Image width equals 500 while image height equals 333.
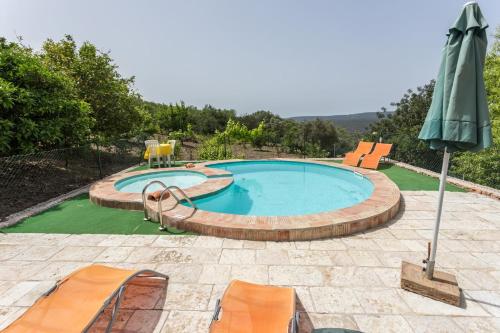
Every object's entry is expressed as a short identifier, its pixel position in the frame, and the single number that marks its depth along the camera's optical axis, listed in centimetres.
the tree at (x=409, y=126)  1066
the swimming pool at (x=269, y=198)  454
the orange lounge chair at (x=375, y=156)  1030
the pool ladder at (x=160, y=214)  487
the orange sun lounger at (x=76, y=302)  209
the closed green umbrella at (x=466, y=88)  240
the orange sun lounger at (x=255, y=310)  215
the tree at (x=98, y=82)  1116
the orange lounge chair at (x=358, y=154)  1085
